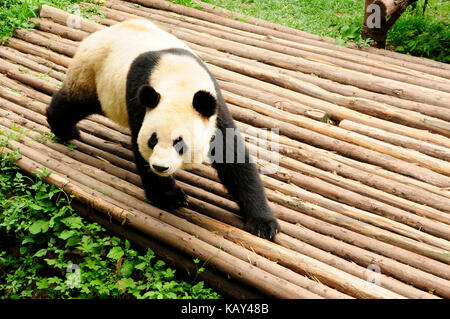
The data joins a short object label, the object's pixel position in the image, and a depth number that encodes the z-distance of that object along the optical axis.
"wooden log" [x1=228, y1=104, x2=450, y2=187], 4.08
